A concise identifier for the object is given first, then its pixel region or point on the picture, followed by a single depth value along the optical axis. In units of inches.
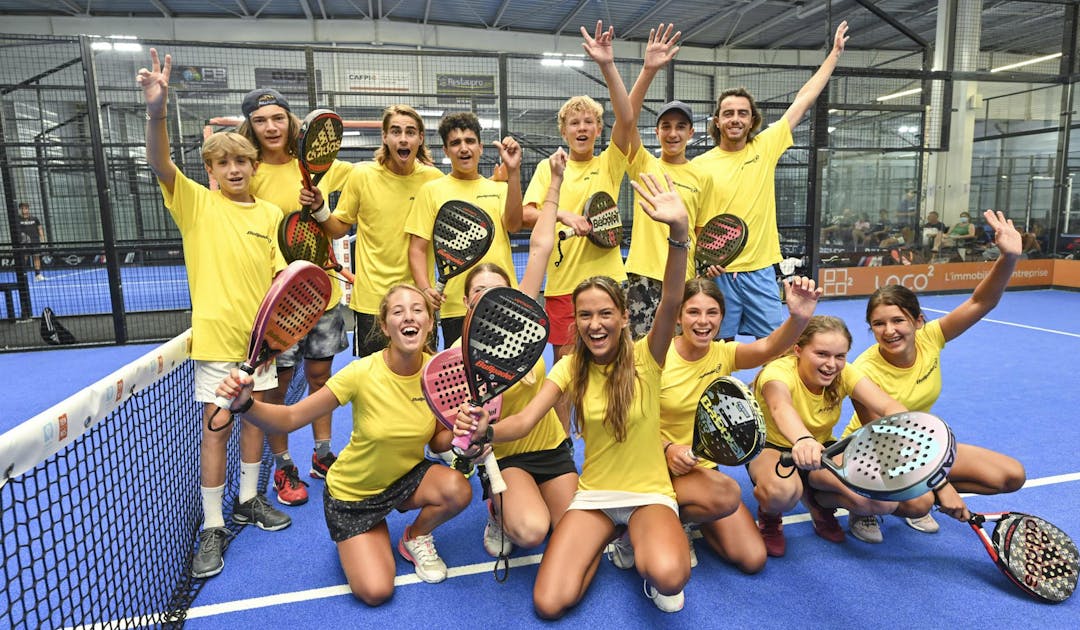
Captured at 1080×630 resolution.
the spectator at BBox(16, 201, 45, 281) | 398.0
